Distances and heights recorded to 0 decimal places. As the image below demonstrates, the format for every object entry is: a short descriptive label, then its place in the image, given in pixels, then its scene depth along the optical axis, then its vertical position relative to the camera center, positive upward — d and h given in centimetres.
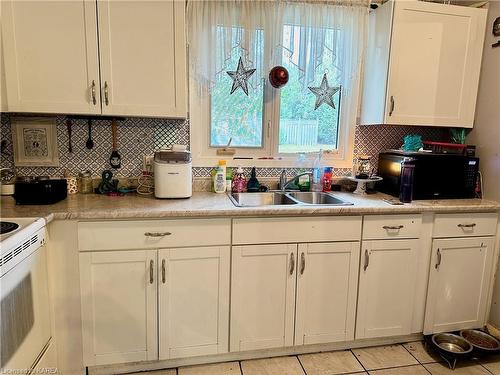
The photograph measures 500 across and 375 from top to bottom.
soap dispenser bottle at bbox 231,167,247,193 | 231 -32
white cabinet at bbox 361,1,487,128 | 215 +51
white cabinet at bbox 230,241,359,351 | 187 -88
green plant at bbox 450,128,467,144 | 243 +5
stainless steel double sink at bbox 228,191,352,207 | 223 -41
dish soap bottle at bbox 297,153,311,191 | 242 -31
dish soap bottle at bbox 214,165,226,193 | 225 -30
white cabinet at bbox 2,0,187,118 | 174 +39
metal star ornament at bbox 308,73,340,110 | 236 +32
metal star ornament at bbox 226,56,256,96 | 224 +39
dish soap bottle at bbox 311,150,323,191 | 242 -29
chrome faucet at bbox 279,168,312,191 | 238 -30
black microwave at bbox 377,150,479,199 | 216 -21
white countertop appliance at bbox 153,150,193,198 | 197 -23
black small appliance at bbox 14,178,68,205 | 179 -33
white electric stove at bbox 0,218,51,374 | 127 -68
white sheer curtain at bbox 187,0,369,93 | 213 +65
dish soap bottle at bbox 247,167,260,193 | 232 -33
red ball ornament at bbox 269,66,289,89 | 222 +40
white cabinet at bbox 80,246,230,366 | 172 -89
